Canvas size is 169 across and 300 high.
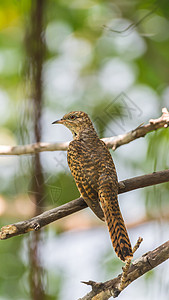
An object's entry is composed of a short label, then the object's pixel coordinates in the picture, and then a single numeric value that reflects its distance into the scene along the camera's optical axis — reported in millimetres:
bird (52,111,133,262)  5205
